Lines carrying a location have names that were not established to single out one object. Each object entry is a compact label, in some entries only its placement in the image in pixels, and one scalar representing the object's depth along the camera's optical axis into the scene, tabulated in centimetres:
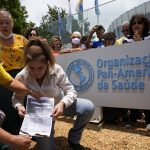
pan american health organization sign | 238
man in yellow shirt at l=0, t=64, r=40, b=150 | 125
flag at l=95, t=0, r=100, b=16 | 595
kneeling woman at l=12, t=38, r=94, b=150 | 170
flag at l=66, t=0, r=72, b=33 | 677
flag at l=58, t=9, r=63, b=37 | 711
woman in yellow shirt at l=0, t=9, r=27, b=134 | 203
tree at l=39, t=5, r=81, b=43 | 672
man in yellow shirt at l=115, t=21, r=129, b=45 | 298
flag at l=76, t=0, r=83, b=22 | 936
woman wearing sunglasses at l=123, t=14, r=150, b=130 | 249
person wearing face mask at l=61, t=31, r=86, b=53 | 322
